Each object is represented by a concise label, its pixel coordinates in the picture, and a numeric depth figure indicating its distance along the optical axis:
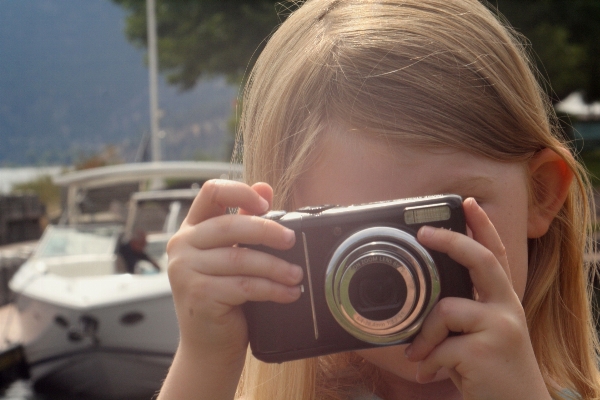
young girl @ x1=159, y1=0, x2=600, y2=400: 0.94
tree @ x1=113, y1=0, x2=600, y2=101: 11.84
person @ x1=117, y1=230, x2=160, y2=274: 5.30
